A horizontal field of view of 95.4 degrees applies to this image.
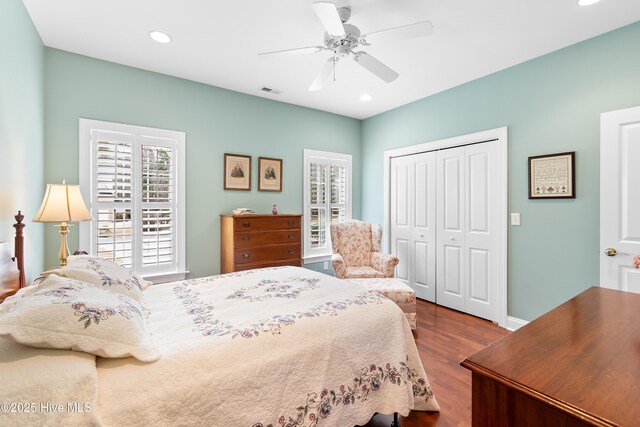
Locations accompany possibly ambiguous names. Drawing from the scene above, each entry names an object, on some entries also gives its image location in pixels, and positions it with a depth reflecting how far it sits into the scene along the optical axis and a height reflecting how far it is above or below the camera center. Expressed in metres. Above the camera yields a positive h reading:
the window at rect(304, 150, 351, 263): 4.45 +0.25
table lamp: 2.09 +0.03
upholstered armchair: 3.96 -0.47
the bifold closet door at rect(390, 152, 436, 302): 3.96 -0.10
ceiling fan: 1.81 +1.21
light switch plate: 3.08 -0.05
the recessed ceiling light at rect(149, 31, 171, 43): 2.51 +1.54
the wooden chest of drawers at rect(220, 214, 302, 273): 3.36 -0.35
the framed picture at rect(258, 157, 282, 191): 3.98 +0.54
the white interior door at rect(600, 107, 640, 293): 2.34 +0.13
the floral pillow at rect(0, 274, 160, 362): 0.93 -0.39
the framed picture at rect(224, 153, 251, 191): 3.71 +0.53
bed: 0.91 -0.60
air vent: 3.68 +1.57
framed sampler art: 2.70 +0.36
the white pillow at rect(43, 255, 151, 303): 1.49 -0.34
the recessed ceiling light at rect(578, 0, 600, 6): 2.09 +1.52
